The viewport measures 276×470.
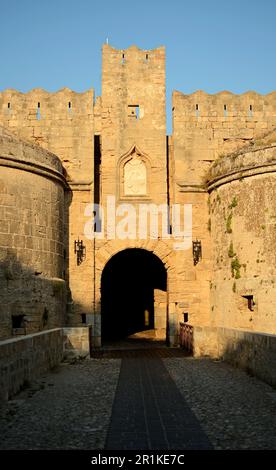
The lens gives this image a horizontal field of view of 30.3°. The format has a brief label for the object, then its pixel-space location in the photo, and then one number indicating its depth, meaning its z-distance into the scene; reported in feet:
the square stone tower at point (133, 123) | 62.59
